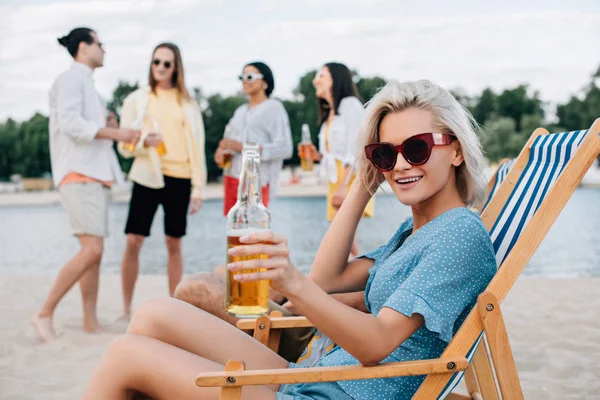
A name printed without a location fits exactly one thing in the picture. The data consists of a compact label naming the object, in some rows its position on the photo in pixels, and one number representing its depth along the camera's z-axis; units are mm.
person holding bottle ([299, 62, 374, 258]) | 5773
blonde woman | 1939
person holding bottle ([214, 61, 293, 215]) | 5832
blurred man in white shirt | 5270
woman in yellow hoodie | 5715
